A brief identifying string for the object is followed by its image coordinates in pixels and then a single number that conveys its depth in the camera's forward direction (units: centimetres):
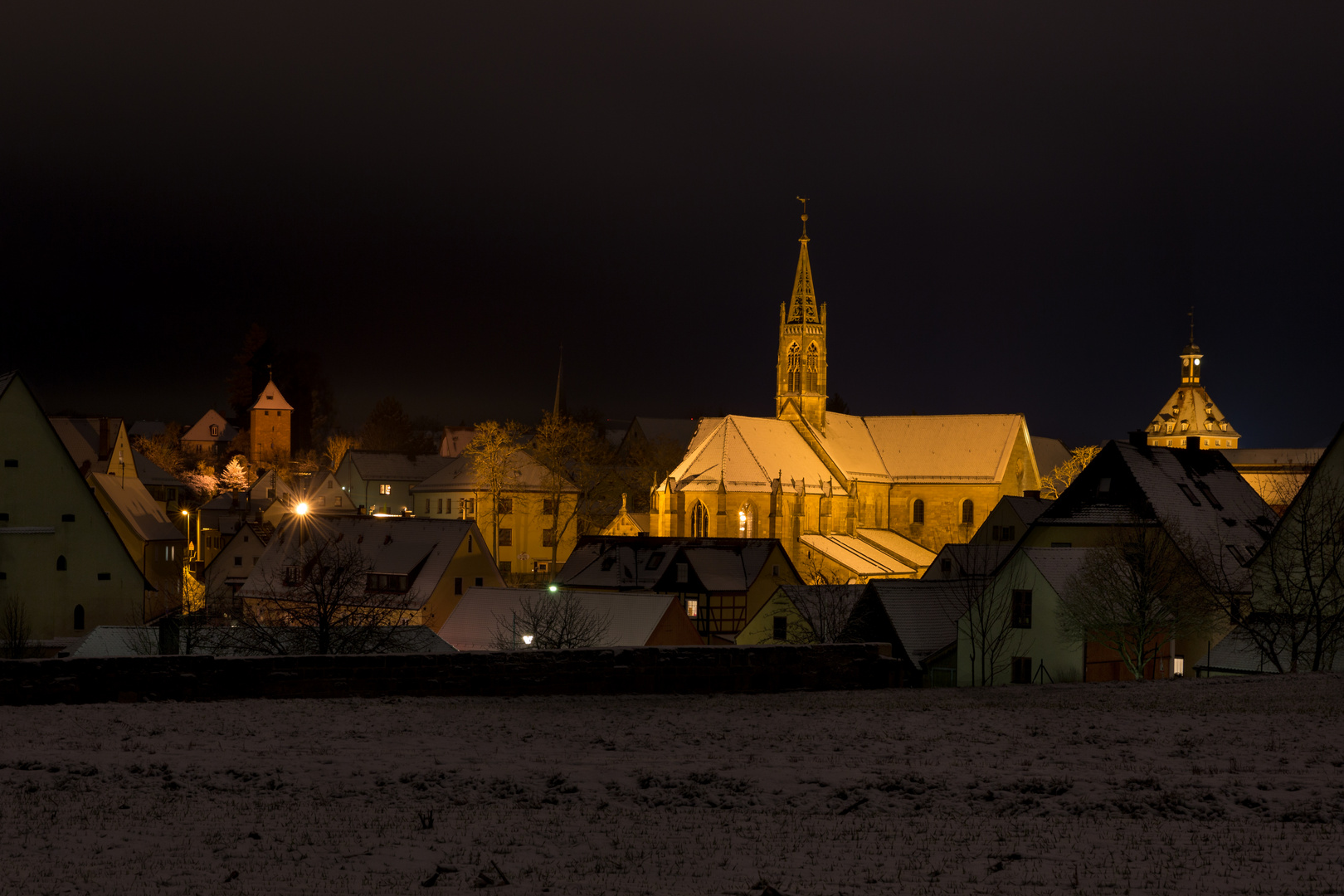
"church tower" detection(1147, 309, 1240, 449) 15425
